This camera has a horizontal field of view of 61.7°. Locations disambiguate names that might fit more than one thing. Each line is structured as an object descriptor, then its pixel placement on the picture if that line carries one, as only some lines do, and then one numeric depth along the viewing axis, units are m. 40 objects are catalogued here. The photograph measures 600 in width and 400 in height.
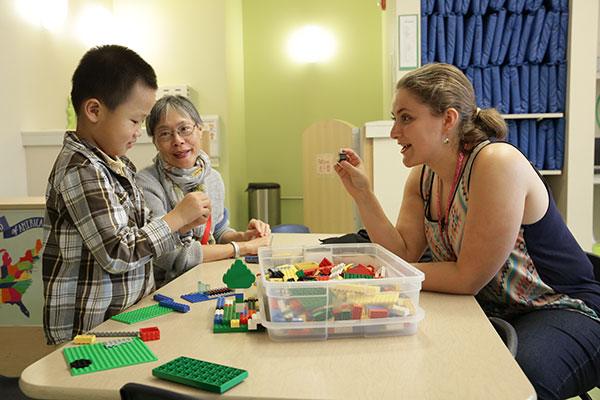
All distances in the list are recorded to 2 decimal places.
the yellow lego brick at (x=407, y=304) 1.04
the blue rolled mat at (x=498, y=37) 3.63
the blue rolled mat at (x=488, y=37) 3.64
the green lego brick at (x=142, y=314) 1.15
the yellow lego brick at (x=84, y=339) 1.01
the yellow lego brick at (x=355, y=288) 1.02
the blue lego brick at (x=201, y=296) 1.31
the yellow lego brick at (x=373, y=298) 1.03
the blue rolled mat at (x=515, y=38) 3.64
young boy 1.21
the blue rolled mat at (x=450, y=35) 3.66
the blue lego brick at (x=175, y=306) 1.22
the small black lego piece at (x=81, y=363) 0.89
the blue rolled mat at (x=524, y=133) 3.78
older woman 1.81
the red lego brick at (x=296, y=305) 1.02
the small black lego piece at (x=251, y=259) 1.78
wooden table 0.80
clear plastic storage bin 1.01
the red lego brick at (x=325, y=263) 1.32
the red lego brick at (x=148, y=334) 1.03
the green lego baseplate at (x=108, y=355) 0.90
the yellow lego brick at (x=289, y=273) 1.16
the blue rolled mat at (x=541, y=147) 3.75
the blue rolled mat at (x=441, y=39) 3.66
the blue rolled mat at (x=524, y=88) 3.70
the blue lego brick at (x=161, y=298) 1.28
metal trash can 5.23
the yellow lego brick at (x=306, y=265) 1.30
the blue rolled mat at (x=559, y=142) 3.71
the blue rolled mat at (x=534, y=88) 3.69
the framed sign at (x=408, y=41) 3.62
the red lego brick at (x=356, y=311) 1.02
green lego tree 1.28
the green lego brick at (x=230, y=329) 1.07
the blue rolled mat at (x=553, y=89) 3.68
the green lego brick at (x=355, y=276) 1.14
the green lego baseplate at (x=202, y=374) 0.80
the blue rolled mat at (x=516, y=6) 3.60
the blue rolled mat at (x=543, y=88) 3.70
